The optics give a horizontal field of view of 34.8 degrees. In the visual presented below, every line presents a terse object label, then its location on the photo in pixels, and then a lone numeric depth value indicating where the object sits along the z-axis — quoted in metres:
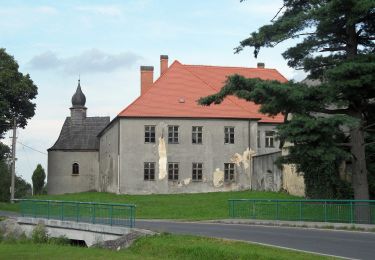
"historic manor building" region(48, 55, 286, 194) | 51.12
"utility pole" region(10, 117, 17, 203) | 52.35
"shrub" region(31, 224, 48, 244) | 25.47
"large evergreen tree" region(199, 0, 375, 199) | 22.45
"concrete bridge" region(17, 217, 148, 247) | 22.31
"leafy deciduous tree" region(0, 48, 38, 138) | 56.91
